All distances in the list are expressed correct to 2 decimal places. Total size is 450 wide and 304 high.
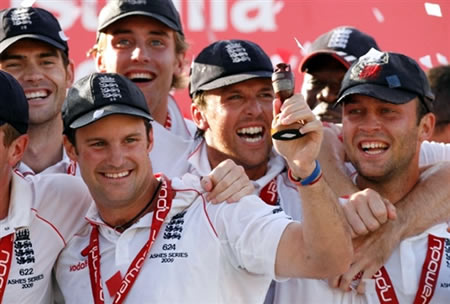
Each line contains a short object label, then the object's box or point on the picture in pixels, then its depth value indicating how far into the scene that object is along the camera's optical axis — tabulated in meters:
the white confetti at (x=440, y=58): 12.36
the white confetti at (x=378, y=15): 12.35
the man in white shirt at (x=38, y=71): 8.67
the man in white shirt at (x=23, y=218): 6.88
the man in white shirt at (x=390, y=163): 6.95
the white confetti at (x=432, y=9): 12.27
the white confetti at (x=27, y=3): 11.12
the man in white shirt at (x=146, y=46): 9.30
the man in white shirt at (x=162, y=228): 6.21
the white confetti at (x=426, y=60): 12.37
